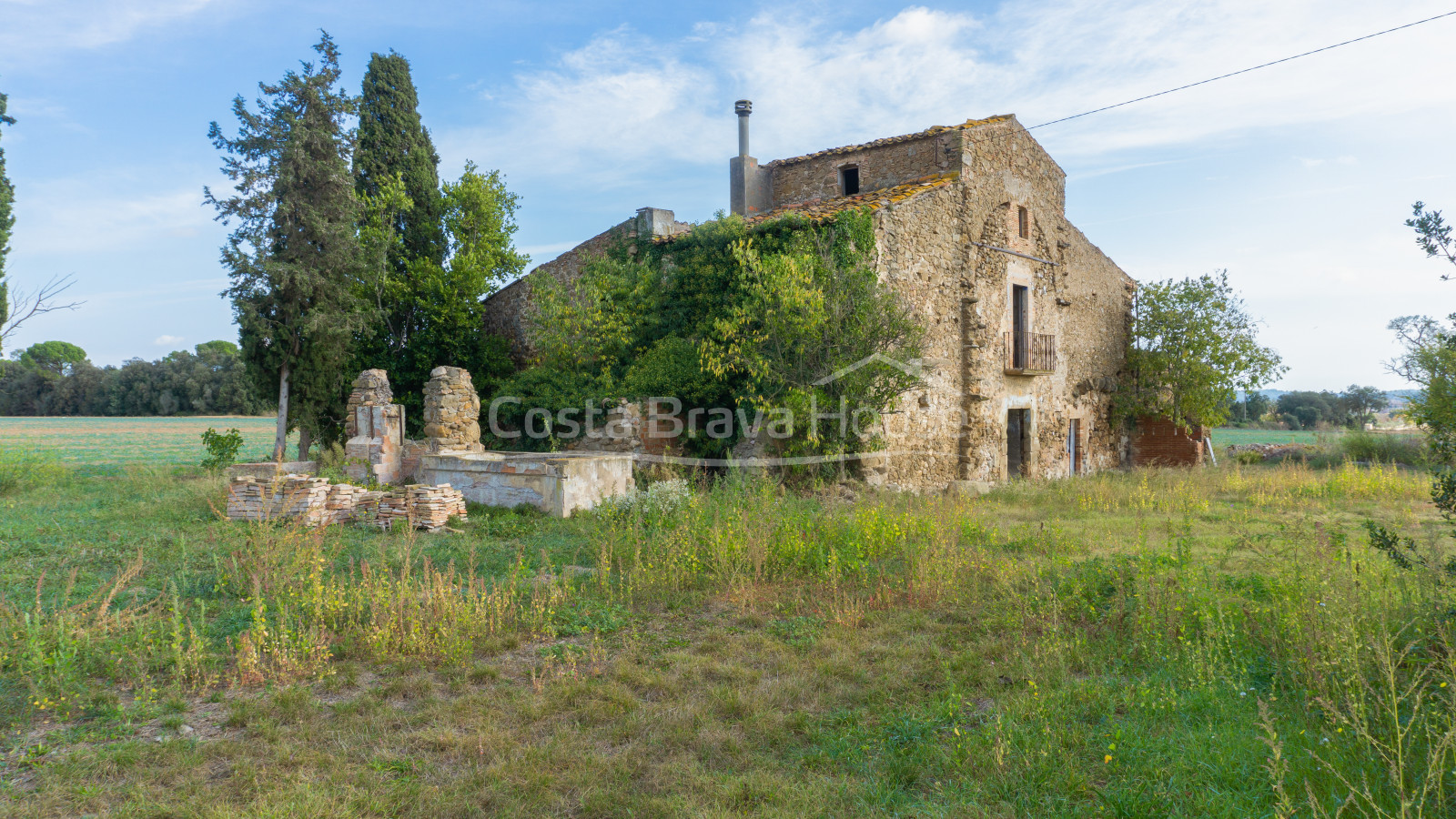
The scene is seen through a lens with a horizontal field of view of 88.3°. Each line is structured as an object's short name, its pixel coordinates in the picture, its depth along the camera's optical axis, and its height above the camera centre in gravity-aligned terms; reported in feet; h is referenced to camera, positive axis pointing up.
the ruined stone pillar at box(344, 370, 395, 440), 41.42 +1.80
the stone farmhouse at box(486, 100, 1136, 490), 44.27 +9.15
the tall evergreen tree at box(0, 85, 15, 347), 42.57 +11.70
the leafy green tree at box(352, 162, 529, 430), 57.26 +10.21
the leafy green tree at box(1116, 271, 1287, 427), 58.34 +5.06
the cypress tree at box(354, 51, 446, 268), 61.87 +22.10
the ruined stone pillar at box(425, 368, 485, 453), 40.42 +0.52
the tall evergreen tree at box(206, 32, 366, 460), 53.31 +12.21
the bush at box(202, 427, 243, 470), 50.21 -1.60
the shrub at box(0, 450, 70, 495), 41.29 -2.78
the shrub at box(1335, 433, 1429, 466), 59.06 -2.26
